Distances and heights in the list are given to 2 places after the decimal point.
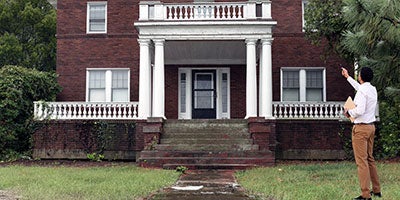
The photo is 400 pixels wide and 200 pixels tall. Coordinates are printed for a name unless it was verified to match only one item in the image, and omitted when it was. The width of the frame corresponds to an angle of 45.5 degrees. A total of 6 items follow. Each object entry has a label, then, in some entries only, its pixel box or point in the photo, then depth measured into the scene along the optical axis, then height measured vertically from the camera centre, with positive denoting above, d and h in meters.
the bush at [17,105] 16.38 +0.13
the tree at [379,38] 9.00 +1.42
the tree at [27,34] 29.77 +4.87
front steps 13.75 -1.17
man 6.77 -0.22
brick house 15.63 +1.29
